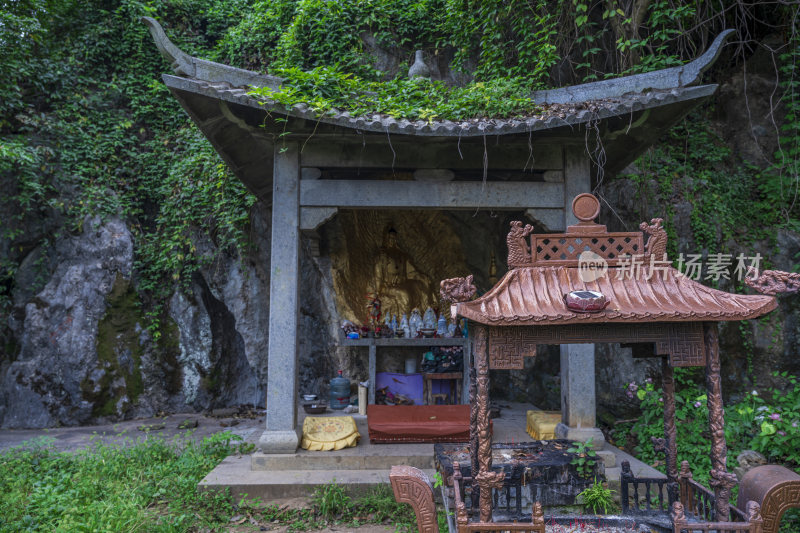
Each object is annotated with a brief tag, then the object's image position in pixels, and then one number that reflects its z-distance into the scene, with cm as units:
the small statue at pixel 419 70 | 806
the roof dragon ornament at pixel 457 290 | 384
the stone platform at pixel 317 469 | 569
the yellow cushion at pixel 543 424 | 679
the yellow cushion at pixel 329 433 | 639
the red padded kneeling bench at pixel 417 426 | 678
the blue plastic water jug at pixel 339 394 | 955
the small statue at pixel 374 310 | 1000
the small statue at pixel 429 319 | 986
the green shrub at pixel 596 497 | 483
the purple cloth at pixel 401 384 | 976
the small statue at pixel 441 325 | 968
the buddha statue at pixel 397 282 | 1066
